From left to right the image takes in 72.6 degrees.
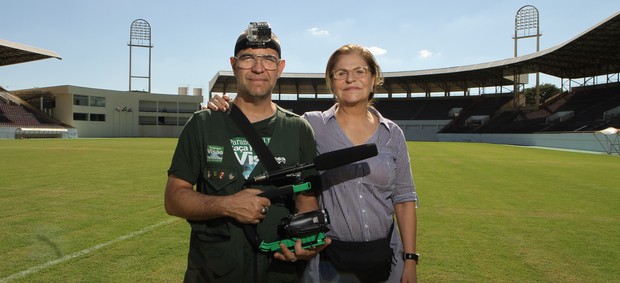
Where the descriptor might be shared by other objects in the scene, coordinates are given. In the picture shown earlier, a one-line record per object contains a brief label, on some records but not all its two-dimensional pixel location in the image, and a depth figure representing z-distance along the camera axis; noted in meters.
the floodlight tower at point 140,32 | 75.00
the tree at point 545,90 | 86.06
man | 2.21
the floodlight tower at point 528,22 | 61.81
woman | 2.52
